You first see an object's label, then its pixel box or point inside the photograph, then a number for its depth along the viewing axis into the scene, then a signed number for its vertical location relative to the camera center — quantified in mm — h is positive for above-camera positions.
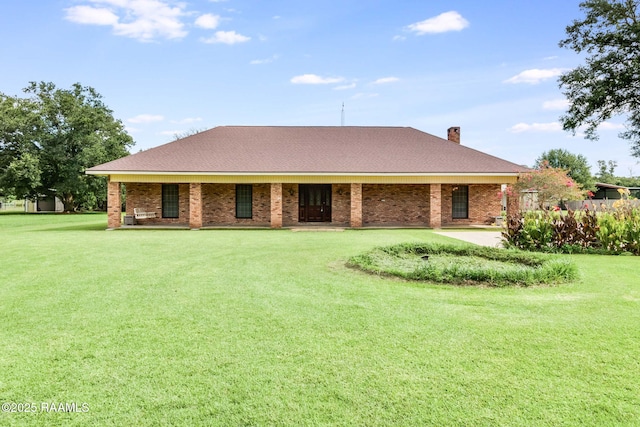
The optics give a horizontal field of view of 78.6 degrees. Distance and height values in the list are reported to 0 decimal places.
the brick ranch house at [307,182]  19375 +1112
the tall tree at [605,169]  85562 +8445
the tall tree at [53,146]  35938 +5558
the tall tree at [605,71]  21594 +7677
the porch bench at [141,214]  20094 -540
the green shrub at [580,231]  10969 -767
